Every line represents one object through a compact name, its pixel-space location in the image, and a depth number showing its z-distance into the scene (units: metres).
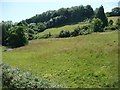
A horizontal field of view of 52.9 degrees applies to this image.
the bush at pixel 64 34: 35.55
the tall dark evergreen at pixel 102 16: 35.84
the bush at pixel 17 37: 31.37
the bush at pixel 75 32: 34.67
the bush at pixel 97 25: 33.47
